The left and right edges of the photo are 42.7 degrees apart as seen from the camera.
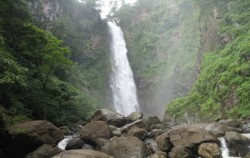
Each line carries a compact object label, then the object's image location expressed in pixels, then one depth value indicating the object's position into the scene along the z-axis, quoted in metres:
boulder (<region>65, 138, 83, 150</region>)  17.66
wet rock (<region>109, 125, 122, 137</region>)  19.58
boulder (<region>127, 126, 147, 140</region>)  19.47
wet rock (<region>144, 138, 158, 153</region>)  17.00
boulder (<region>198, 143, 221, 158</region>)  14.18
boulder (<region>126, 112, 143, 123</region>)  24.93
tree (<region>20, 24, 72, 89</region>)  23.81
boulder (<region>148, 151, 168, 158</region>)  14.95
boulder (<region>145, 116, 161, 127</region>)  25.91
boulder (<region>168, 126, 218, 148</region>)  15.21
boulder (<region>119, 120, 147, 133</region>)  20.61
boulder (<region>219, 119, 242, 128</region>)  20.25
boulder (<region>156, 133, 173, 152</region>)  16.03
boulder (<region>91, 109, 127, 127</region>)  23.95
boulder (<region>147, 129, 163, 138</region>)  20.05
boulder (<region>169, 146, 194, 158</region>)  14.80
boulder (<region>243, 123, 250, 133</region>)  19.25
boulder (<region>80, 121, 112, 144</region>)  18.44
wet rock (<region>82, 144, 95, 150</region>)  18.03
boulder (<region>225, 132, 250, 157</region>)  14.89
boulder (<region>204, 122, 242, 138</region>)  16.67
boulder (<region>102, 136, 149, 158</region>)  15.42
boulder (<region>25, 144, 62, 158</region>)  15.27
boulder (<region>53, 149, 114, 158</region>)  13.23
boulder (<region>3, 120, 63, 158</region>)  15.80
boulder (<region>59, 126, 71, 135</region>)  22.56
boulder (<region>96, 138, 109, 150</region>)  17.37
